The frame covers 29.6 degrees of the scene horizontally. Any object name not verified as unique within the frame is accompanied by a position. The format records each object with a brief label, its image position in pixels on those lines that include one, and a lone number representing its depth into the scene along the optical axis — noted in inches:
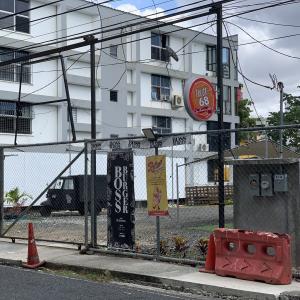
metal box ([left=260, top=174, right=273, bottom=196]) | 374.6
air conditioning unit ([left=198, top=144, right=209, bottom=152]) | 1586.0
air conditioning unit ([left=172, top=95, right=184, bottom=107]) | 1598.3
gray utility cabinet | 368.8
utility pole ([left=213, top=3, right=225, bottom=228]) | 418.3
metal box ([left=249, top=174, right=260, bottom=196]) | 381.4
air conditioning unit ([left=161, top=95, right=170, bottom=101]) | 1584.6
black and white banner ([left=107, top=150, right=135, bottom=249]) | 453.1
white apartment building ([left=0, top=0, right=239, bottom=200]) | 1235.9
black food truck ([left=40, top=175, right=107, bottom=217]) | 904.3
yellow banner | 427.2
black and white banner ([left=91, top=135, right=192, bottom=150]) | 421.7
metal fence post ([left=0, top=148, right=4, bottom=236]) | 575.8
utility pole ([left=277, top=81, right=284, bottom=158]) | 1025.1
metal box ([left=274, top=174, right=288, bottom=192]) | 367.6
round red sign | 529.0
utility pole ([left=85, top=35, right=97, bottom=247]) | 480.4
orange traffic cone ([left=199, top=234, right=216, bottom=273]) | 377.4
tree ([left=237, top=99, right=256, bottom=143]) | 2417.6
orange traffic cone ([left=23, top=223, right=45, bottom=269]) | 436.1
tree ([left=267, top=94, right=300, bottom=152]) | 2040.4
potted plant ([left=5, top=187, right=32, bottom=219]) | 856.3
